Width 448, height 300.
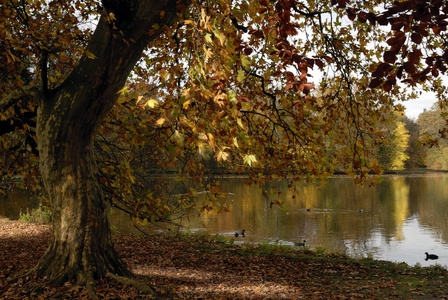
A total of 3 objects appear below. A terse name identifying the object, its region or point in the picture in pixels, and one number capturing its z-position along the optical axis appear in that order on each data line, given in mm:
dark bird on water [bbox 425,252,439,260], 11460
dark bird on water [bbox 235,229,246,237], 14864
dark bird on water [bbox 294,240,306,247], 12695
